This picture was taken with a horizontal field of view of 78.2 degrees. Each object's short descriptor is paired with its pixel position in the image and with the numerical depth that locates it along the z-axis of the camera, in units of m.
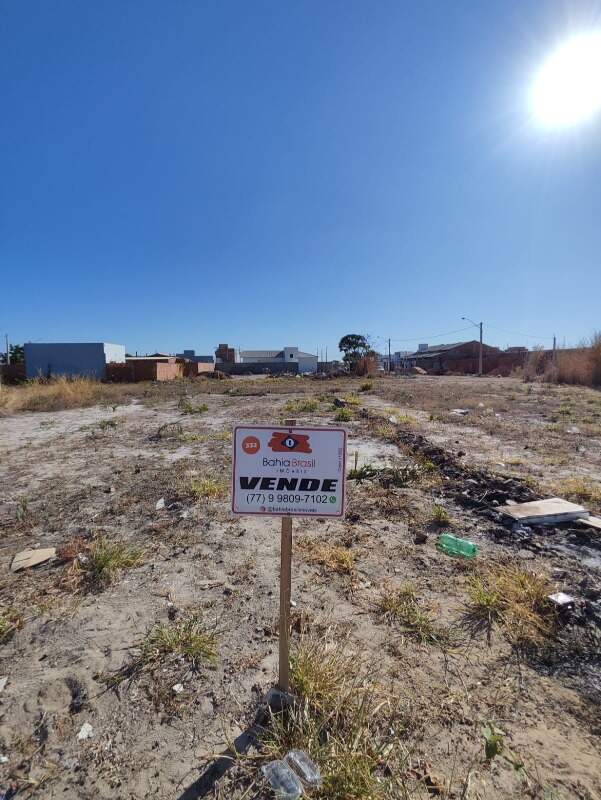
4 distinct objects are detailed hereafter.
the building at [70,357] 27.89
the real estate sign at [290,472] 1.54
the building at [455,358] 43.66
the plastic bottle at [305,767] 1.24
